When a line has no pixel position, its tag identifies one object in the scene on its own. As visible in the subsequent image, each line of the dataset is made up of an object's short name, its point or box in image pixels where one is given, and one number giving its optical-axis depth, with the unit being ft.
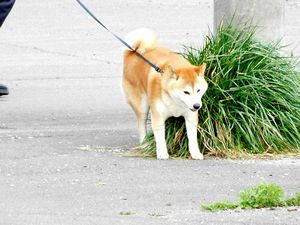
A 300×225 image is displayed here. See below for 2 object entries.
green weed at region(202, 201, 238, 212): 42.81
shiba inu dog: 51.99
